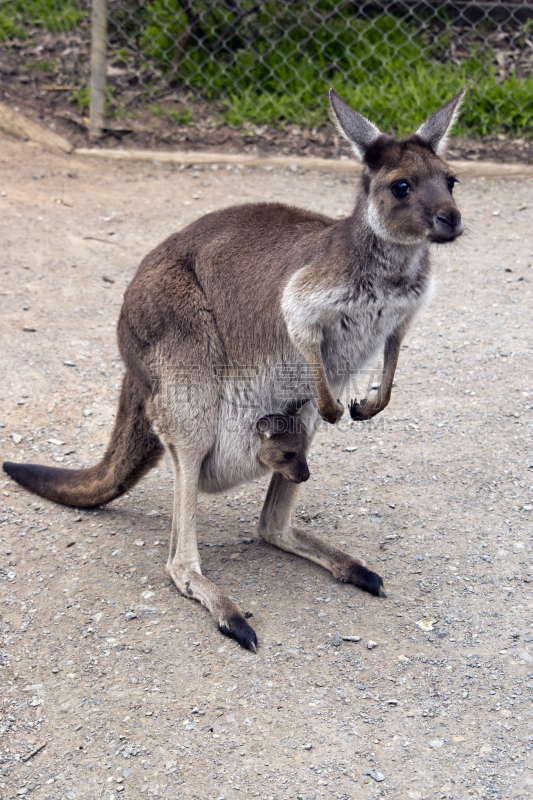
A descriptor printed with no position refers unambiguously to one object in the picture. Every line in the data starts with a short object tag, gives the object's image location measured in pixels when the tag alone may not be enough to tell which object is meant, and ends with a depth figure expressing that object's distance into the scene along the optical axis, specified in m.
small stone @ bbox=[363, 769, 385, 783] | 2.31
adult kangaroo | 2.78
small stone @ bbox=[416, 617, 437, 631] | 2.89
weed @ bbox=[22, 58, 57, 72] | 6.73
